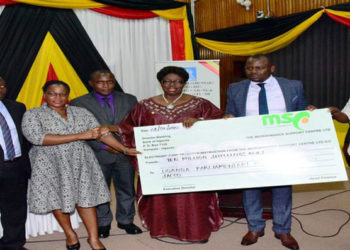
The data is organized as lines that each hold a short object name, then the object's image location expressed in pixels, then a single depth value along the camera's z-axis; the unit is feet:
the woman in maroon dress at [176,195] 9.12
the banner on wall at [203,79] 16.69
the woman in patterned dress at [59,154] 8.55
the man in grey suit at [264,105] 8.66
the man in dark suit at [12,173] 8.64
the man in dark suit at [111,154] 10.02
